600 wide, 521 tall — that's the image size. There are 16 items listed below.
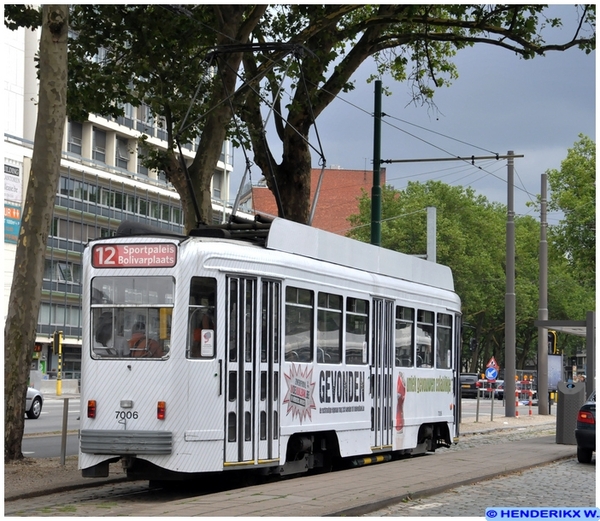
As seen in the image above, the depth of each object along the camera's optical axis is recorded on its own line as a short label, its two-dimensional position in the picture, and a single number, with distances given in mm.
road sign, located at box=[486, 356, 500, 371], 39188
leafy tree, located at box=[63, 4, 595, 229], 20922
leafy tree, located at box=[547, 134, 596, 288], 53781
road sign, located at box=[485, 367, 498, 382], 37500
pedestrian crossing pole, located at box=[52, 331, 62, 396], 51656
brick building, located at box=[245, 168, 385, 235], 97188
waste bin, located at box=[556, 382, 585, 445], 24312
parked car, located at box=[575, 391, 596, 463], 19375
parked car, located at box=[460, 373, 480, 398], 62450
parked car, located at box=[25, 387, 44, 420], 32244
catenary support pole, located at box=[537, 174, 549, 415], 38781
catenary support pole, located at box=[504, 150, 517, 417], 36062
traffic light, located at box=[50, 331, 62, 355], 51625
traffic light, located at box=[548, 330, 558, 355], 37912
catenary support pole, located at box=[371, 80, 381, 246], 25175
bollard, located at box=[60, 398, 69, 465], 16814
